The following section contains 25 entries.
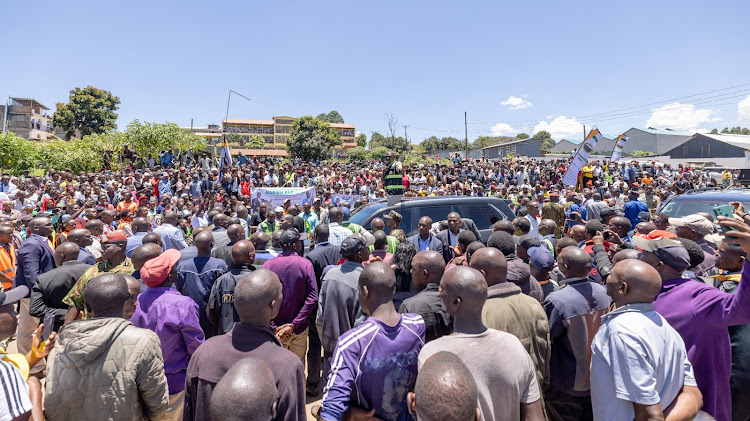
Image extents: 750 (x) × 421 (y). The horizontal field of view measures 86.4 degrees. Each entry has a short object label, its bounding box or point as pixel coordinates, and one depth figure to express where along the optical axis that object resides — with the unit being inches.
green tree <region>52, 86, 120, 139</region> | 1973.4
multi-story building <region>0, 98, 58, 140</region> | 2132.1
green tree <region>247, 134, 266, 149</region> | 2434.3
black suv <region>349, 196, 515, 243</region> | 303.9
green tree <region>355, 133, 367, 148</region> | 3179.1
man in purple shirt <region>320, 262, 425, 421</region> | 80.7
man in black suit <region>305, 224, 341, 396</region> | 183.8
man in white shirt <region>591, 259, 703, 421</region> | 78.7
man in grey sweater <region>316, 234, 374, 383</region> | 143.5
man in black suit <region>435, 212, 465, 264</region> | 248.2
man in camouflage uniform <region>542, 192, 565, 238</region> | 344.8
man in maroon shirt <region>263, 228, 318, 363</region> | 161.3
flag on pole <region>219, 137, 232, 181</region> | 644.1
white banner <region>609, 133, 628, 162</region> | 992.1
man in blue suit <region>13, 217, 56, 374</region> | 189.3
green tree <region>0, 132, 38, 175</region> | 813.9
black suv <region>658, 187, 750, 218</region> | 271.1
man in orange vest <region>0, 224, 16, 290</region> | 202.8
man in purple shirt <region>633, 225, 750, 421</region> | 89.6
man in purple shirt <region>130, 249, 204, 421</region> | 116.3
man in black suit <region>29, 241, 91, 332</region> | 153.0
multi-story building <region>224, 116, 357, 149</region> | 3070.9
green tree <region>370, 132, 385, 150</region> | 3105.3
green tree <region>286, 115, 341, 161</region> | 1851.6
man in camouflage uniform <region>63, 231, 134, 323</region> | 145.0
